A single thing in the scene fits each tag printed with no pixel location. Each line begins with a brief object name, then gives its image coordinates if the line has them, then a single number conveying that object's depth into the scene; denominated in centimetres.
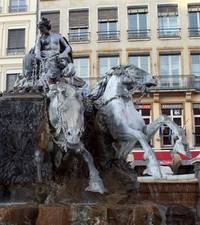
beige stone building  2692
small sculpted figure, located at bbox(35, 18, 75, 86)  862
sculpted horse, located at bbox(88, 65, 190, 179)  783
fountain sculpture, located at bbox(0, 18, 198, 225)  583
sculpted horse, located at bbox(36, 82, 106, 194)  671
